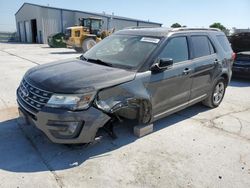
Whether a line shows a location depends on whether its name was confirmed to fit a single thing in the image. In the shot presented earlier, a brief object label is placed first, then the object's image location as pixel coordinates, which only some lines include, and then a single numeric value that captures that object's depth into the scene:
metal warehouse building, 25.26
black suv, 2.36
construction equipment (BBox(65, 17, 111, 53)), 14.67
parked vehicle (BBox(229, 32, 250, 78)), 6.84
